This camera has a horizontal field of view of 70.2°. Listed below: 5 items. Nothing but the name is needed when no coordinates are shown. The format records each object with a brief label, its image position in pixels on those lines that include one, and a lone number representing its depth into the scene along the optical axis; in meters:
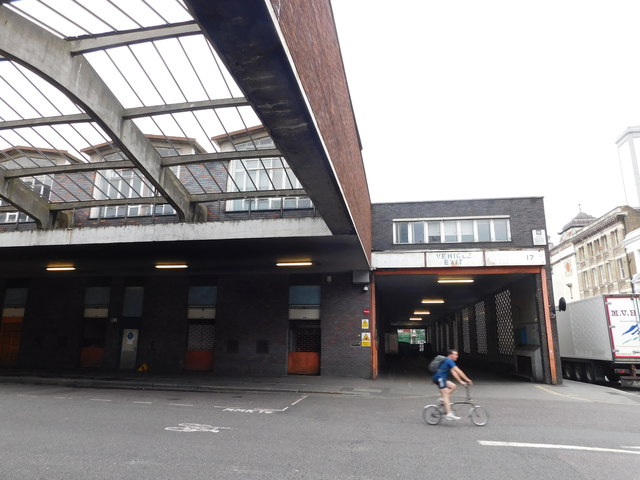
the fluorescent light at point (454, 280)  20.39
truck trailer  17.33
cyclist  9.17
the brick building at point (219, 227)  7.99
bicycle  9.12
